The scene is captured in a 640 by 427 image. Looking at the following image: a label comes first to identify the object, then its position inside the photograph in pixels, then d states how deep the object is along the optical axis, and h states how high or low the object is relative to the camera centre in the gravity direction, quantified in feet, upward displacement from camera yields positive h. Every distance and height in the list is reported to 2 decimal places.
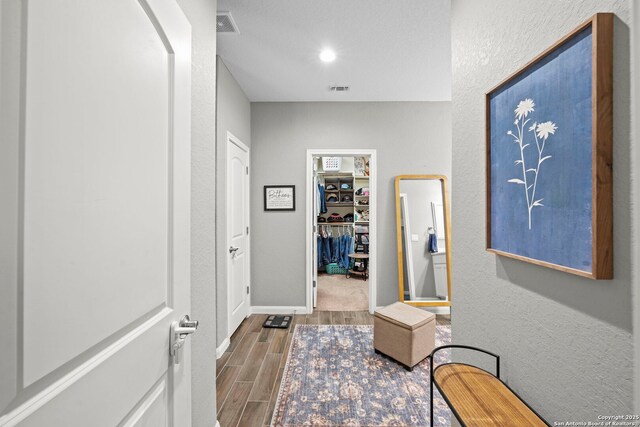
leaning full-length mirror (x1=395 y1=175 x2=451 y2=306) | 11.46 -1.25
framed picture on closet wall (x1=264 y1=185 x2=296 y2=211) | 11.72 +0.66
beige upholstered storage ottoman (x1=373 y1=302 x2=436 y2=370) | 7.57 -3.37
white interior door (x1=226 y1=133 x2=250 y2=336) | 9.28 -0.66
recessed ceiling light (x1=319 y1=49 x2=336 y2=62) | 7.97 +4.59
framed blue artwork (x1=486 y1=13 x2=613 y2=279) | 2.19 +0.55
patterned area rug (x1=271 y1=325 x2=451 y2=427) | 5.86 -4.23
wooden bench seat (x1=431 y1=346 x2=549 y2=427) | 2.77 -2.04
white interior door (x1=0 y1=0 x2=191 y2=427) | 1.40 +0.00
